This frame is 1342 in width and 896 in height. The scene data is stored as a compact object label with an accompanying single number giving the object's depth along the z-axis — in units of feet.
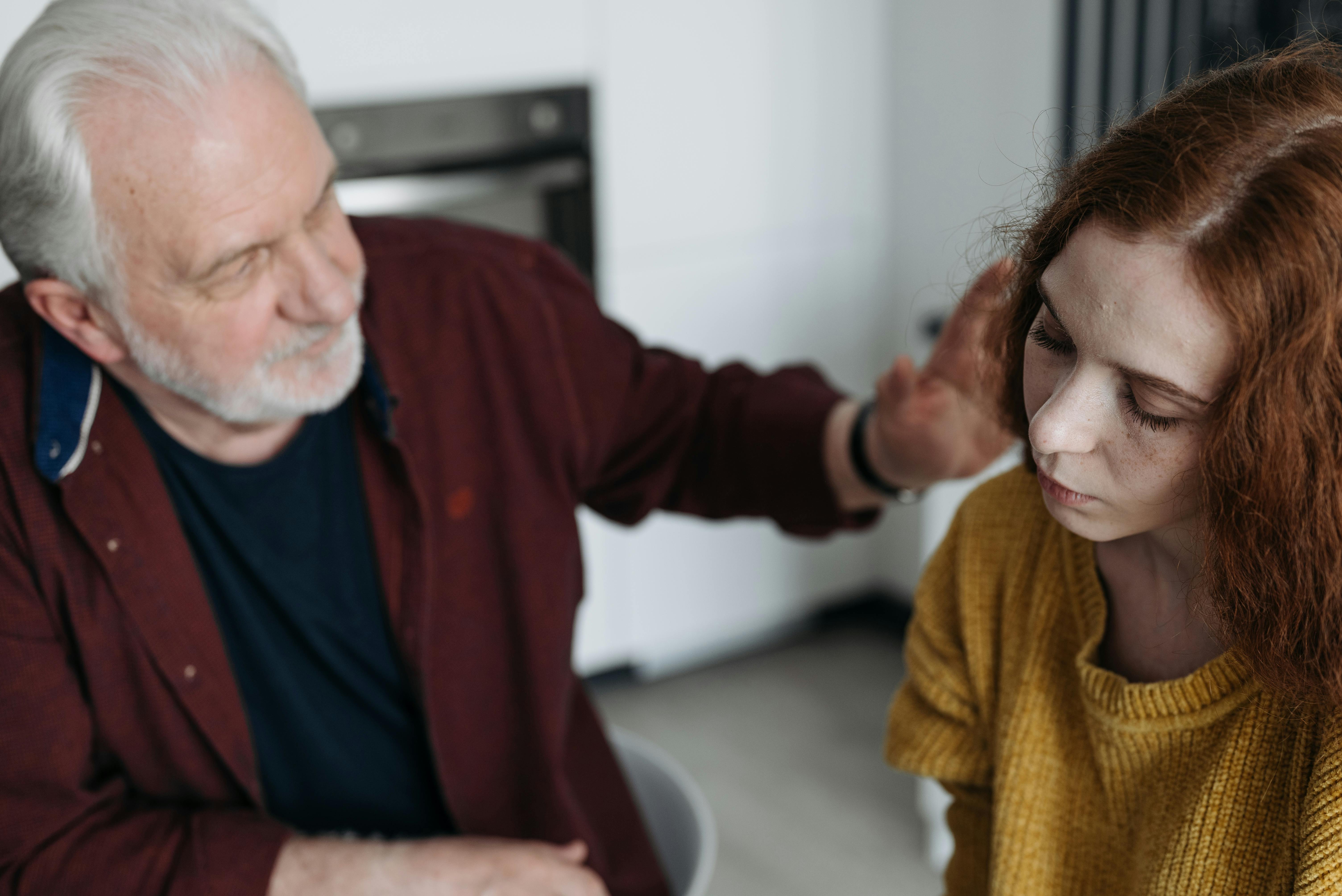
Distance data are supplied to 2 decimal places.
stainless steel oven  6.74
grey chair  3.79
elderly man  3.30
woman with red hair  1.82
